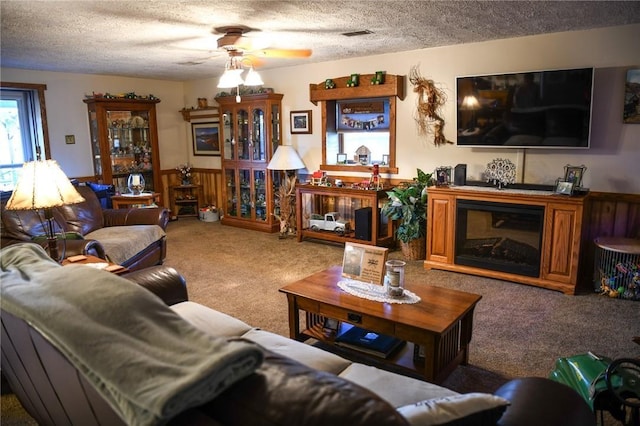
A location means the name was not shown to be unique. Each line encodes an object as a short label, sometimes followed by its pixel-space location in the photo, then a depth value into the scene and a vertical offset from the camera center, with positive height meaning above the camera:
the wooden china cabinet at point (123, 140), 6.53 +0.07
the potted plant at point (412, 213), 4.79 -0.75
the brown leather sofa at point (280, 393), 0.92 -0.67
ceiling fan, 3.65 +0.80
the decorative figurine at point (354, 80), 5.43 +0.73
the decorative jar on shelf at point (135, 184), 5.96 -0.52
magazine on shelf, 2.51 -1.13
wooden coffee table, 2.27 -0.93
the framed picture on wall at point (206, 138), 7.38 +0.09
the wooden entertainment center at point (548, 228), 3.82 -0.77
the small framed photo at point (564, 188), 3.88 -0.41
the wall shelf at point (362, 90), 5.16 +0.62
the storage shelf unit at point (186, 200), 7.54 -0.92
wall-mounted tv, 3.93 +0.28
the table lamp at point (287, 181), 5.99 -0.52
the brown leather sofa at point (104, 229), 3.71 -0.77
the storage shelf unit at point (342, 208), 5.21 -0.85
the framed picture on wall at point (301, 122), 6.09 +0.28
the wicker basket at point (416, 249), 4.91 -1.15
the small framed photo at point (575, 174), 3.95 -0.30
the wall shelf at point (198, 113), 7.27 +0.50
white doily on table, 2.57 -0.87
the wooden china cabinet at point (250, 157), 6.36 -0.20
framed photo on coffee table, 2.66 -0.72
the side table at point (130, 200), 5.72 -0.70
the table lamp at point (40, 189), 2.59 -0.25
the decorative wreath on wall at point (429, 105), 4.94 +0.39
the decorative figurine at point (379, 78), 5.23 +0.73
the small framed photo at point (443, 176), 4.62 -0.35
